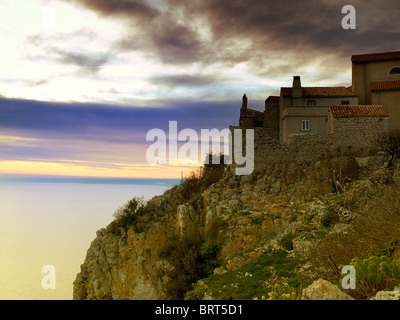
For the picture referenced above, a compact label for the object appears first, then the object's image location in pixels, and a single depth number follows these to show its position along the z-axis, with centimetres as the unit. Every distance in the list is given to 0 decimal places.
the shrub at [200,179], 3107
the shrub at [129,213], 3006
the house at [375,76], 3297
